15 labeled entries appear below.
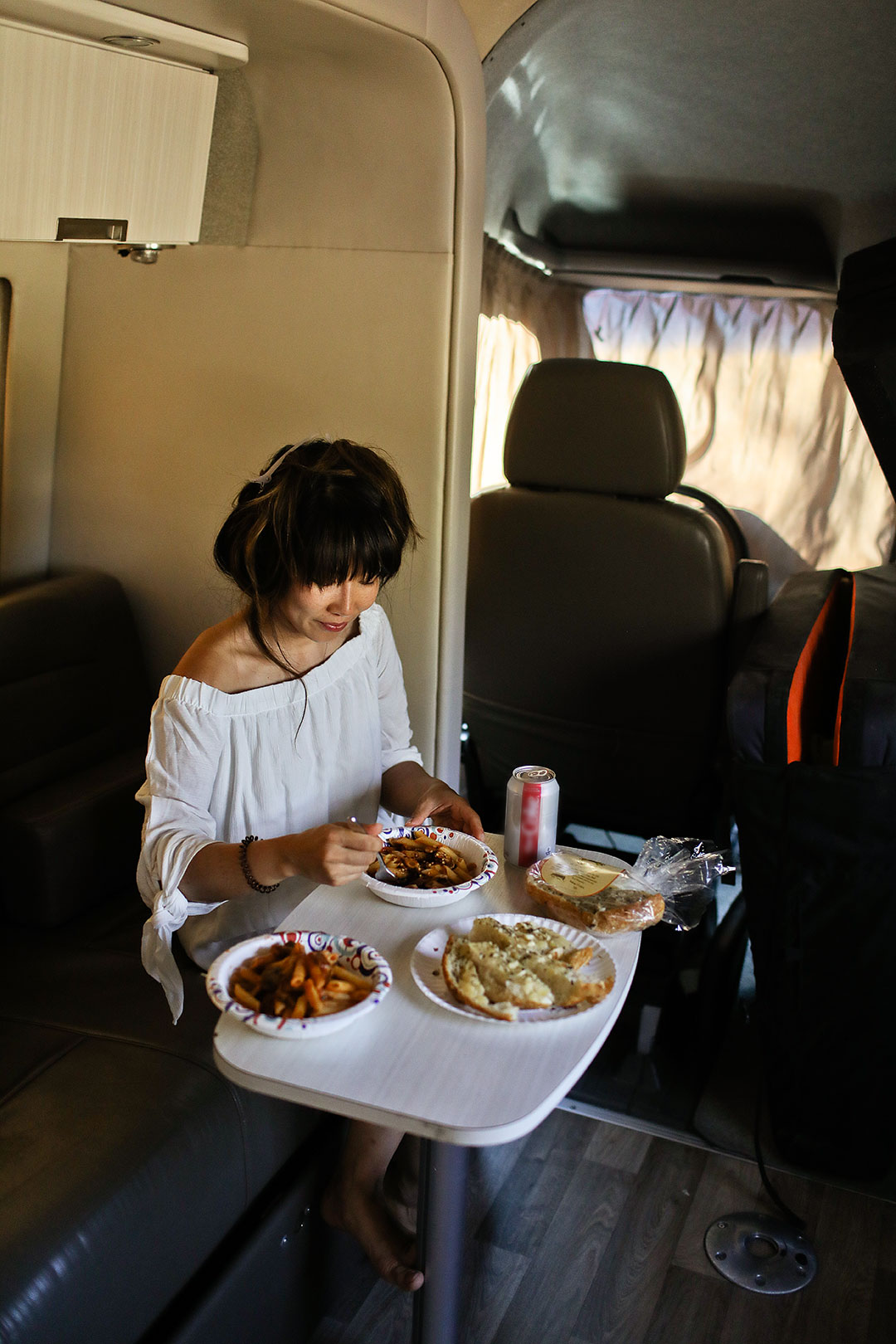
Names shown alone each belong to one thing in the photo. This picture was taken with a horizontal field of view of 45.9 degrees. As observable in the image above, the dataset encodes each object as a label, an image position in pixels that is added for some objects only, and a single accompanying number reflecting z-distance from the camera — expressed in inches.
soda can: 61.6
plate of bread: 48.3
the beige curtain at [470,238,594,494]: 151.3
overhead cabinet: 75.1
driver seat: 107.2
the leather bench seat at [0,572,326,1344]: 50.8
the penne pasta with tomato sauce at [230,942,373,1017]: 46.3
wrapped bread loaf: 55.4
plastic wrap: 59.8
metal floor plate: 72.2
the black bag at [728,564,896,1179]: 72.5
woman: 60.4
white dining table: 42.2
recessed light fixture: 73.9
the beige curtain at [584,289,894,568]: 172.2
